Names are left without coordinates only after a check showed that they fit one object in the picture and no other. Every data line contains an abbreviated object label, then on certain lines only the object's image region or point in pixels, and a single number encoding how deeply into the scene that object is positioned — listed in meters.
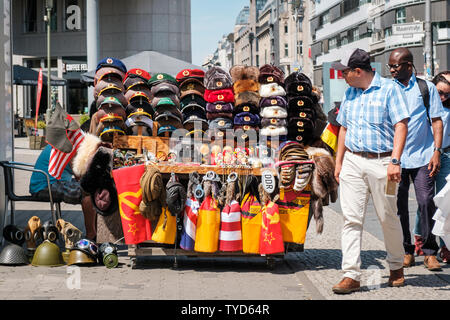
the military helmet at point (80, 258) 7.50
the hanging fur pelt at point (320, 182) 7.39
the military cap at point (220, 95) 8.10
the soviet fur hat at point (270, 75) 8.06
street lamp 30.93
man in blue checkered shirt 6.23
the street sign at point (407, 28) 22.39
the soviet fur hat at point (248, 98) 8.02
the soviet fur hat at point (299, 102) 7.91
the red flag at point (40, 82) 25.09
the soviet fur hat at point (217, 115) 8.09
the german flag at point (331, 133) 7.38
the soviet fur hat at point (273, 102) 7.90
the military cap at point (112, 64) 8.72
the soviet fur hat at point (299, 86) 7.93
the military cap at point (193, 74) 8.49
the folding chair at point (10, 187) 8.58
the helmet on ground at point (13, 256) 7.55
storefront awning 33.12
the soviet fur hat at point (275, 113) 7.86
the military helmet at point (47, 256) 7.53
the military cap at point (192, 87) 8.44
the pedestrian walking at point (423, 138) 7.36
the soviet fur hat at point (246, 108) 8.01
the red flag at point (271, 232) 7.23
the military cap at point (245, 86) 8.15
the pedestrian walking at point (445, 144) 7.68
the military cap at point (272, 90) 7.96
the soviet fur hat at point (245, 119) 8.01
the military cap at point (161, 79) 8.61
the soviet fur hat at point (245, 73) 8.22
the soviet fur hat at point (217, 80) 8.16
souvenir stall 7.31
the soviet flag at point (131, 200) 7.39
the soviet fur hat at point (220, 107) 8.08
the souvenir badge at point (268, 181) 7.29
